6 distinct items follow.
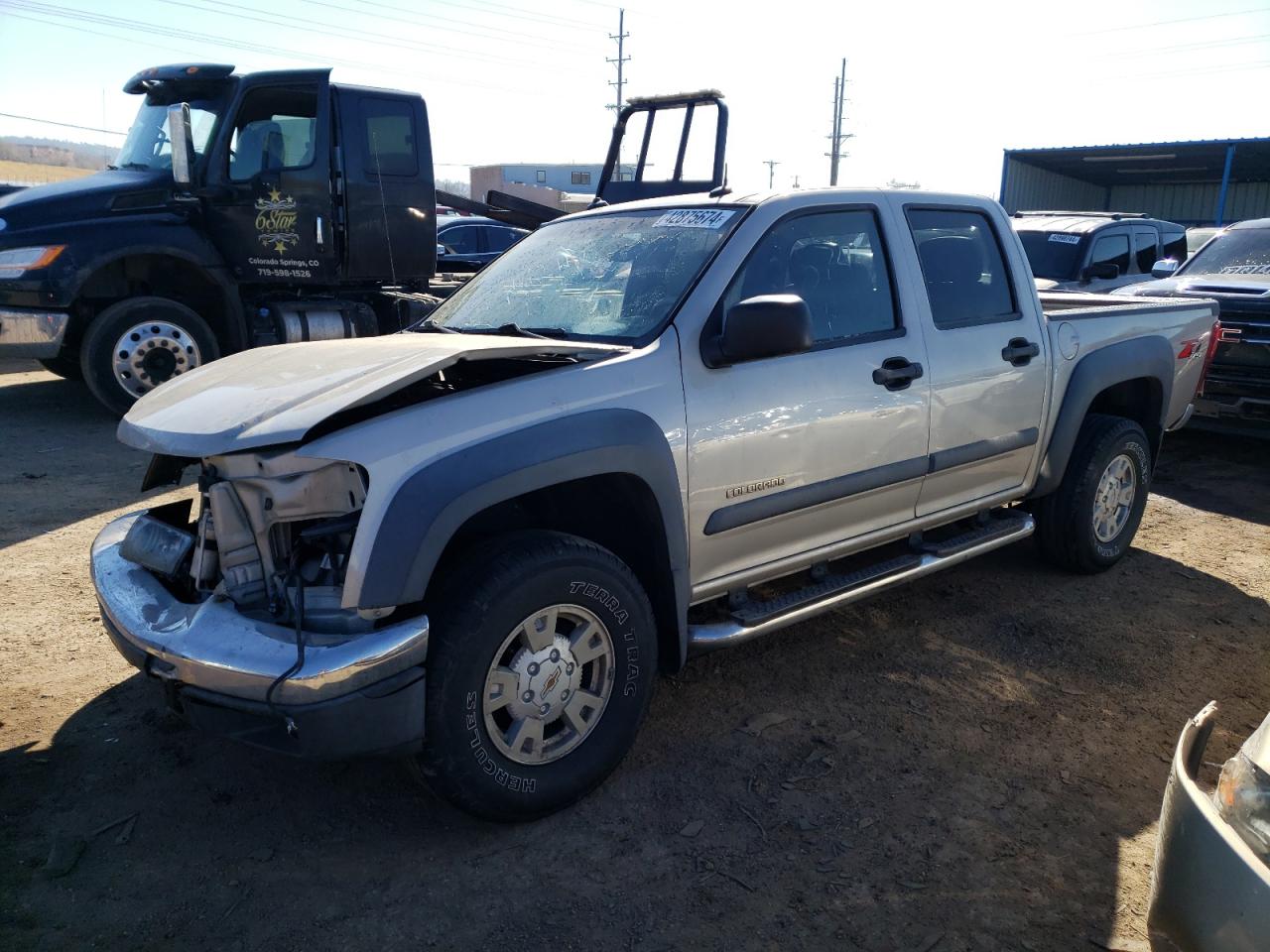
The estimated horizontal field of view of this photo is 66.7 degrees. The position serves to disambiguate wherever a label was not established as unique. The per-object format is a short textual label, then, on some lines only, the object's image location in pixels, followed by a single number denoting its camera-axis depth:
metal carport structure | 20.16
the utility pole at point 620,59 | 52.56
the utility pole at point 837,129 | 54.69
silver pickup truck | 2.60
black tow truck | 7.55
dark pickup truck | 7.34
